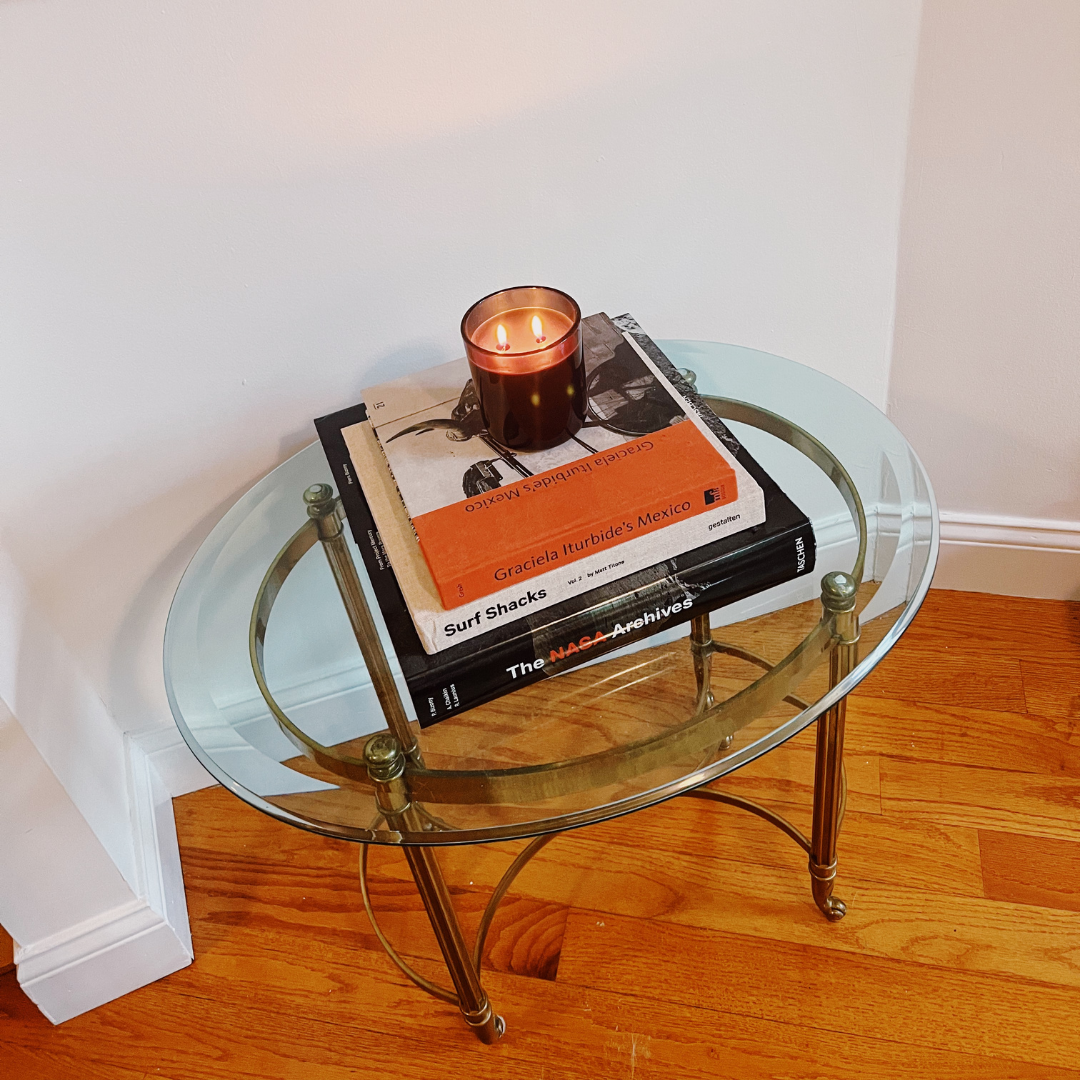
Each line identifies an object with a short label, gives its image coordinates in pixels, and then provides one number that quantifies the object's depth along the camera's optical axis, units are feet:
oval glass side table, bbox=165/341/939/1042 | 2.21
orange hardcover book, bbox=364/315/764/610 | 2.13
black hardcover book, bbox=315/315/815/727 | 2.09
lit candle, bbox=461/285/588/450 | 2.29
